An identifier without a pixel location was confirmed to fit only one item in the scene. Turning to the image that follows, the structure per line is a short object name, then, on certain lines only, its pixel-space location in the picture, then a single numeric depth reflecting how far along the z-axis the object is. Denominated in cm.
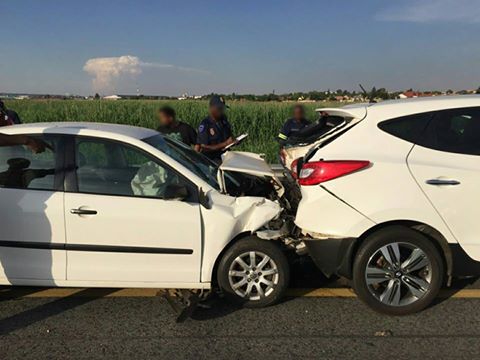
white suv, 365
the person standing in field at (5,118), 597
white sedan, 369
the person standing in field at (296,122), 798
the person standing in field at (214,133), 649
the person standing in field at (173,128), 678
